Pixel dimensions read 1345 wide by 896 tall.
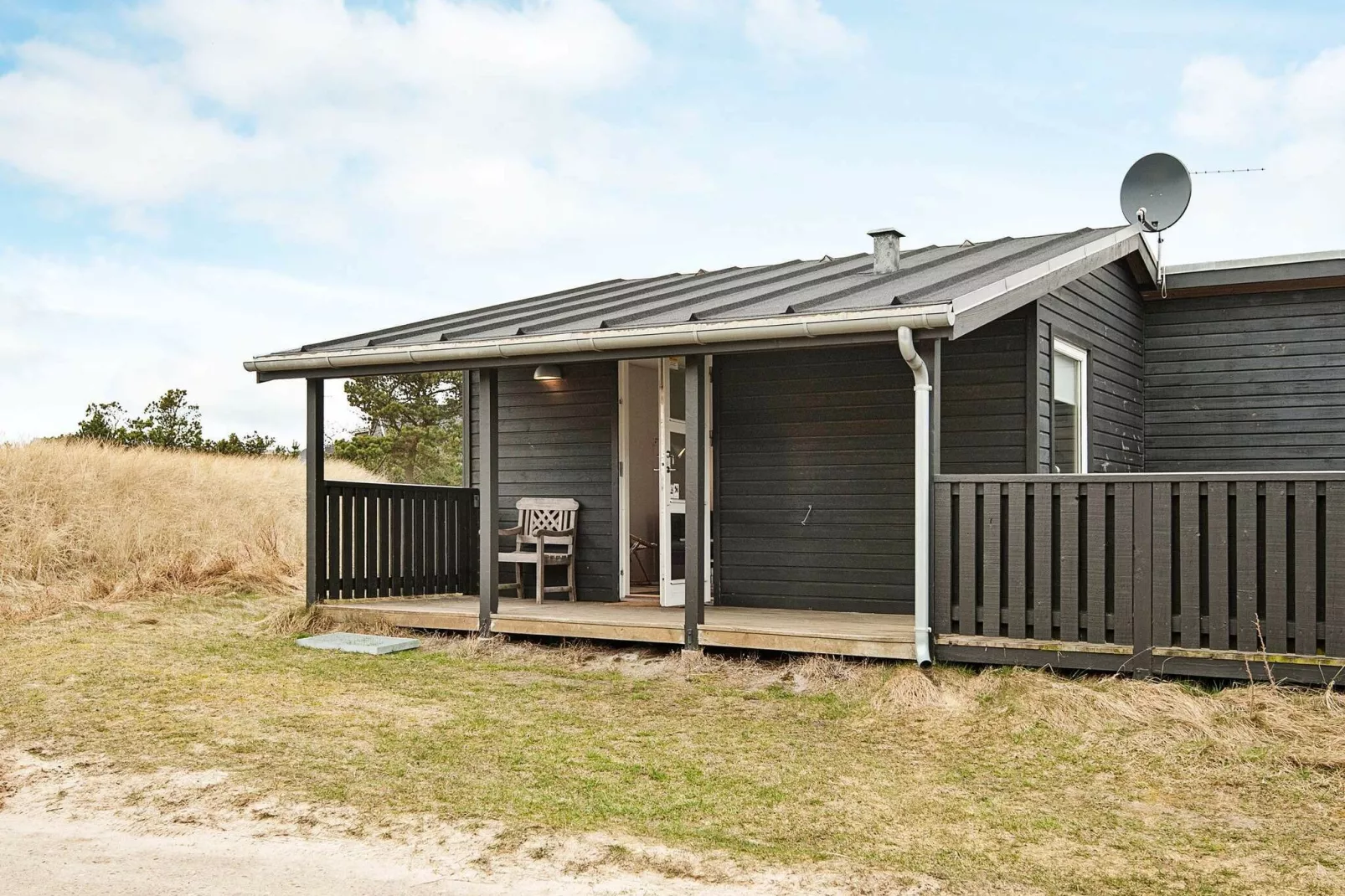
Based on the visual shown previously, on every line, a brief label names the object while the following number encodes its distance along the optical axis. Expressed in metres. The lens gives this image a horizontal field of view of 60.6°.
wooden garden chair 8.85
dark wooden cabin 5.70
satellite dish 8.71
